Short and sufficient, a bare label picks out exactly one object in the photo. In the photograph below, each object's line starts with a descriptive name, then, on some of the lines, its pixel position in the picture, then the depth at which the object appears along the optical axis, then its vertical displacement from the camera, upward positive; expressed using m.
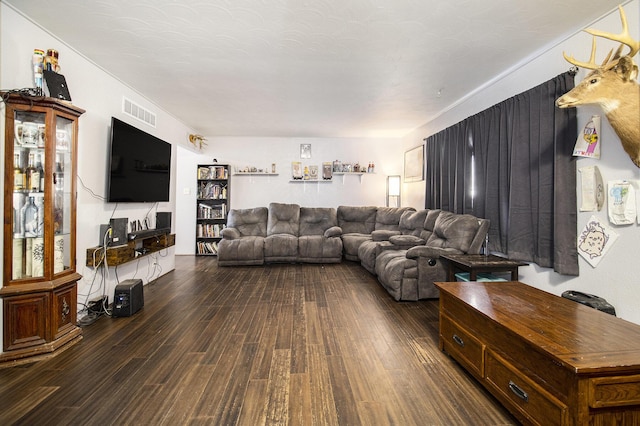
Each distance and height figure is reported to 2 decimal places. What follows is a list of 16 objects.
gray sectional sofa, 3.05 -0.45
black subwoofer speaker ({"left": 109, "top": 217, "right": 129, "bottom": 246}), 2.80 -0.24
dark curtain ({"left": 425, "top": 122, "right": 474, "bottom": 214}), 3.48 +0.59
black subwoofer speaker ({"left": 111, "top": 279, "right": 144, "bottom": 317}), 2.62 -0.89
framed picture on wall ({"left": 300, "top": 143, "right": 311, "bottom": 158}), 5.96 +1.32
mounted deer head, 1.60 +0.75
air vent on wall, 3.22 +1.23
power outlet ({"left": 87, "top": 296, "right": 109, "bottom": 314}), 2.59 -0.94
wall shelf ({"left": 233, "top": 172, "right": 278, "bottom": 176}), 5.88 +0.78
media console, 2.65 -0.45
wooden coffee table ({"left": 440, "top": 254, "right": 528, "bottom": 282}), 2.47 -0.48
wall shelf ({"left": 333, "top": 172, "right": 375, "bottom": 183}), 5.96 +0.81
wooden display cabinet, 1.88 -0.16
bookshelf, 5.62 +0.07
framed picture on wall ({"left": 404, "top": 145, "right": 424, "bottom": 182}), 4.94 +0.90
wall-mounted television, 2.84 +0.51
